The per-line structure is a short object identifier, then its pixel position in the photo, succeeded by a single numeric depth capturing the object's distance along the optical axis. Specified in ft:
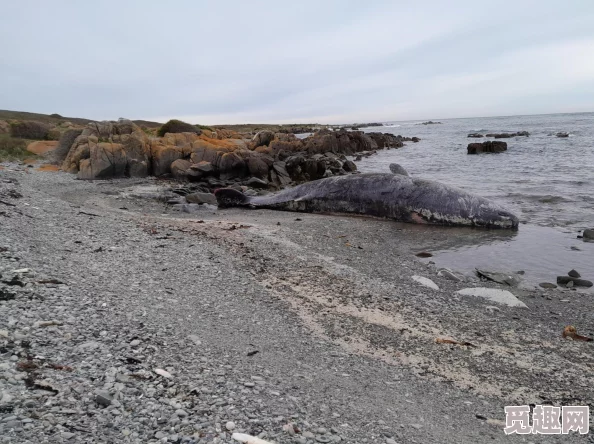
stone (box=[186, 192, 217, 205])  41.37
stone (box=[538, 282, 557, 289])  21.44
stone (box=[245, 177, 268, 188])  52.85
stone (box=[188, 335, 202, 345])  12.51
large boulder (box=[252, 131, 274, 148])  94.51
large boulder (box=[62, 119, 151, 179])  54.13
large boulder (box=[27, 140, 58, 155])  71.31
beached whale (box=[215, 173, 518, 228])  34.88
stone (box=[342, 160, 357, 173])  69.65
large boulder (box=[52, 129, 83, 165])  66.69
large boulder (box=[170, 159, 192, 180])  56.08
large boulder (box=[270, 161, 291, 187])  55.98
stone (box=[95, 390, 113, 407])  8.56
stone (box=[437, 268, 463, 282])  22.10
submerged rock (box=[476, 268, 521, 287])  21.88
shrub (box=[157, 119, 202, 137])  92.63
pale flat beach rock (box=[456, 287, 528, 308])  18.99
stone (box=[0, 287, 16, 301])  12.71
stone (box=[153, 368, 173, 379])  10.13
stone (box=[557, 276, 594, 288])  21.53
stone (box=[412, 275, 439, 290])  20.79
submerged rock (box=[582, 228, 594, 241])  29.32
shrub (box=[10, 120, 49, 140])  85.87
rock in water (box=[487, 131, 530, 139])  171.63
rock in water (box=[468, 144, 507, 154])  110.73
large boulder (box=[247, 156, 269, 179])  55.93
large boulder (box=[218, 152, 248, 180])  55.36
